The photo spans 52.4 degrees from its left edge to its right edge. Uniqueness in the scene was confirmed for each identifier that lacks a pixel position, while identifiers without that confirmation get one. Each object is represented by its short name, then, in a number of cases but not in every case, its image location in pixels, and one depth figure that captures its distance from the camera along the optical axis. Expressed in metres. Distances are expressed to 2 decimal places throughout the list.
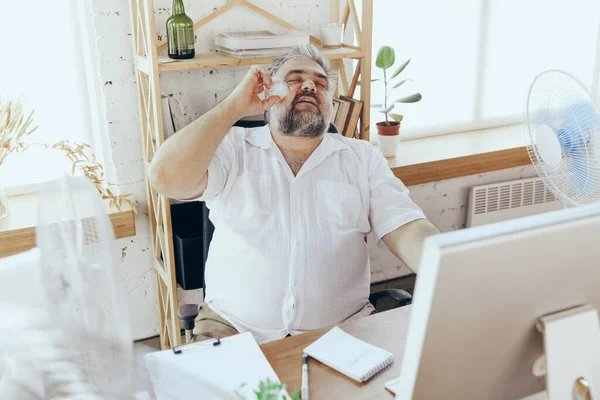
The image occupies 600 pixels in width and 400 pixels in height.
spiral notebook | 1.27
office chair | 1.71
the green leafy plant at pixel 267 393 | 0.75
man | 1.81
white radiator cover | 2.95
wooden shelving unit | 2.01
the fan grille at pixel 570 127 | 1.73
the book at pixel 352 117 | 2.35
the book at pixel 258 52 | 2.11
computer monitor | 0.76
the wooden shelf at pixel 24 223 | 2.06
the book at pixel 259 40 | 2.10
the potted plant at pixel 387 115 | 2.61
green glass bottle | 2.07
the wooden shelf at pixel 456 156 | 2.70
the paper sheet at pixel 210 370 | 1.23
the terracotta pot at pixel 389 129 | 2.70
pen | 1.19
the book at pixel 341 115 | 2.35
